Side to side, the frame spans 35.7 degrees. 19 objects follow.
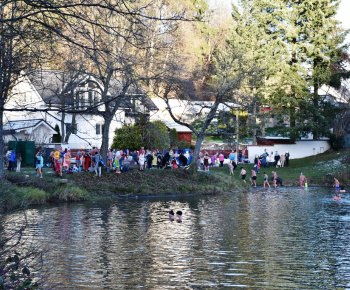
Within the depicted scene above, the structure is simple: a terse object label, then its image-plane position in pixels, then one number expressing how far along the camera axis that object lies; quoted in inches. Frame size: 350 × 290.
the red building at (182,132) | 2728.8
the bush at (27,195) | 967.0
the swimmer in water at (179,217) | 997.3
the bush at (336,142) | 2433.7
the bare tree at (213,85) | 1434.5
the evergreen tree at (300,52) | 2252.7
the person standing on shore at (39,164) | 1405.0
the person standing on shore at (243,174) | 1824.8
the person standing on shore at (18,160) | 1519.4
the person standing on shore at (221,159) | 2139.5
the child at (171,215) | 1019.3
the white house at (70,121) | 1980.1
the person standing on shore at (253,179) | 1822.1
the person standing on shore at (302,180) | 1821.1
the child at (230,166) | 1945.1
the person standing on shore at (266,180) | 1826.0
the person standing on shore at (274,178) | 1802.4
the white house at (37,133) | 1972.4
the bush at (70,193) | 1302.9
